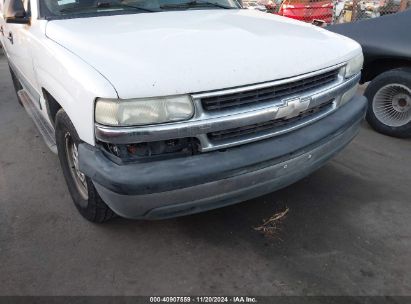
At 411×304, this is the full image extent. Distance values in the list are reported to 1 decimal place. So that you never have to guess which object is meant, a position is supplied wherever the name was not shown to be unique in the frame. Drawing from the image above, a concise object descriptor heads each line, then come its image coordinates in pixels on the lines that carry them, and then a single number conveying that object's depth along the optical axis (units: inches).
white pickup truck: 81.9
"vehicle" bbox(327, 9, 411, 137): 170.1
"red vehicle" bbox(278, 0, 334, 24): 438.9
